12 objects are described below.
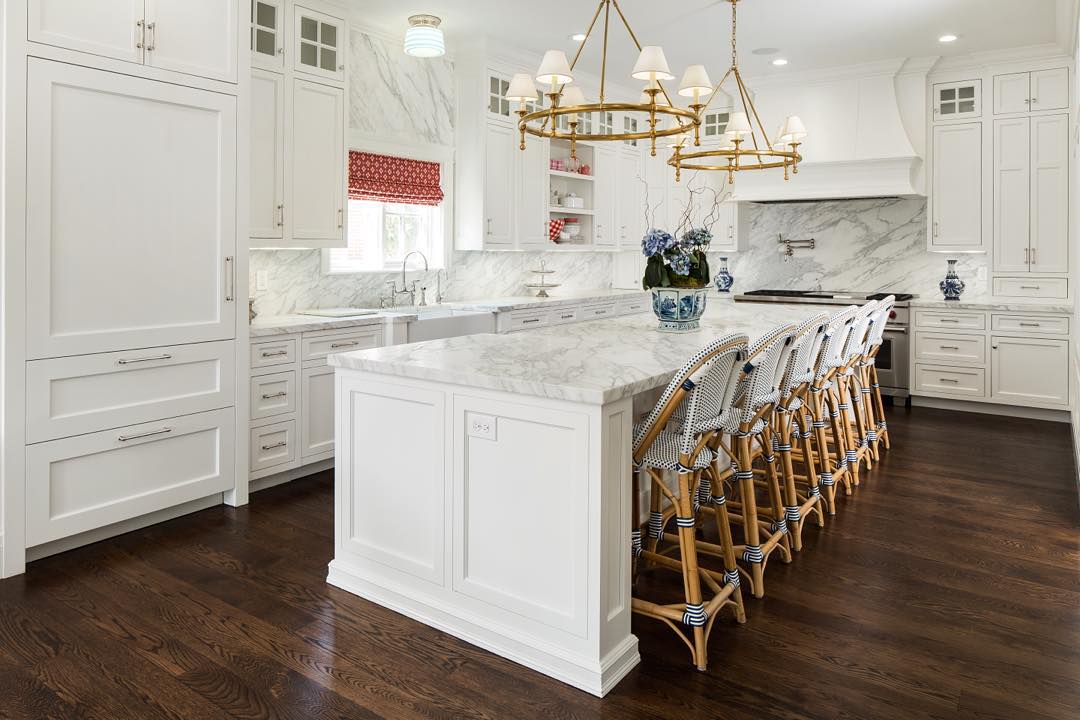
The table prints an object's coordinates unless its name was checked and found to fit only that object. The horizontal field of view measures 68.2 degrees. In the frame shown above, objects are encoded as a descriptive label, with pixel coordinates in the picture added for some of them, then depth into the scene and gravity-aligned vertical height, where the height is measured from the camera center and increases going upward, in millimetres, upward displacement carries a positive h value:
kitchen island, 2264 -448
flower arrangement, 3713 +436
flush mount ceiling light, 4551 +1771
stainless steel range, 6348 +61
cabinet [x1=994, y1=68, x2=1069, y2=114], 5895 +1970
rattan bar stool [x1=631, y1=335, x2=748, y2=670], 2389 -318
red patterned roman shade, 5160 +1154
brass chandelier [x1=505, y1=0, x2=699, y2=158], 3145 +1073
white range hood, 6344 +1824
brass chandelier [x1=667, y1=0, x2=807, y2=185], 4398 +1218
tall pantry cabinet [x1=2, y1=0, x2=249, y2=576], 2969 +343
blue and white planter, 3734 +208
